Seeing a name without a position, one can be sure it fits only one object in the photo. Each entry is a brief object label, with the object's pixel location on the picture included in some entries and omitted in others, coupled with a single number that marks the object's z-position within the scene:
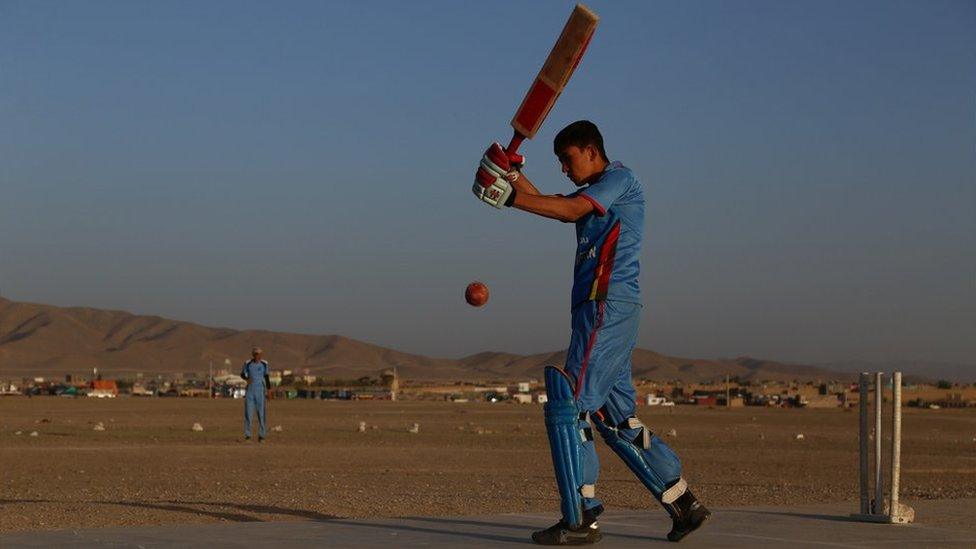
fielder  26.03
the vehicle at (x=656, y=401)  75.06
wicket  8.70
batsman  7.36
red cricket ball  8.54
